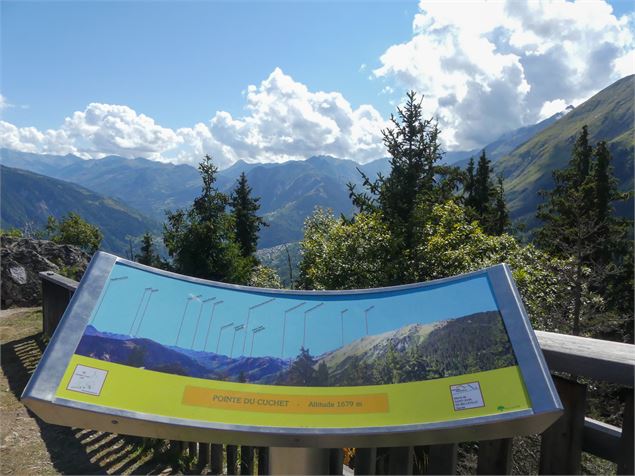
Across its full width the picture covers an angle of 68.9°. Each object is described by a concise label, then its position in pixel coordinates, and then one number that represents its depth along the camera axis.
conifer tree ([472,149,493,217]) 35.66
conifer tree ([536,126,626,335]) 24.72
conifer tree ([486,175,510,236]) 34.78
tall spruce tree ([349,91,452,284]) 18.17
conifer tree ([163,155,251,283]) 25.28
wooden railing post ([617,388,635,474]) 1.80
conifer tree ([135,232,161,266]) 56.41
